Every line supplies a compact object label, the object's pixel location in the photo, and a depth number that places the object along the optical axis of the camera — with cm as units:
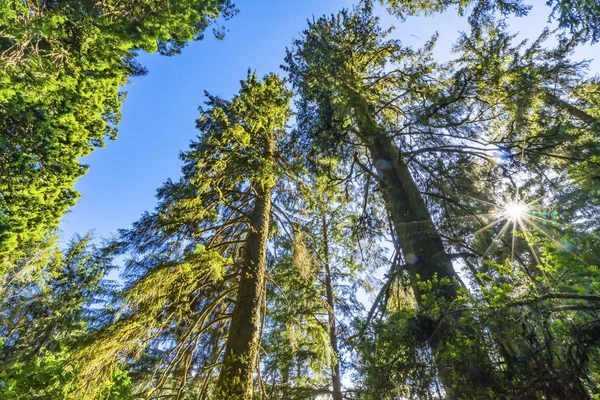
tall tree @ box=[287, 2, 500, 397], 448
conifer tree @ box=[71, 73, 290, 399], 422
